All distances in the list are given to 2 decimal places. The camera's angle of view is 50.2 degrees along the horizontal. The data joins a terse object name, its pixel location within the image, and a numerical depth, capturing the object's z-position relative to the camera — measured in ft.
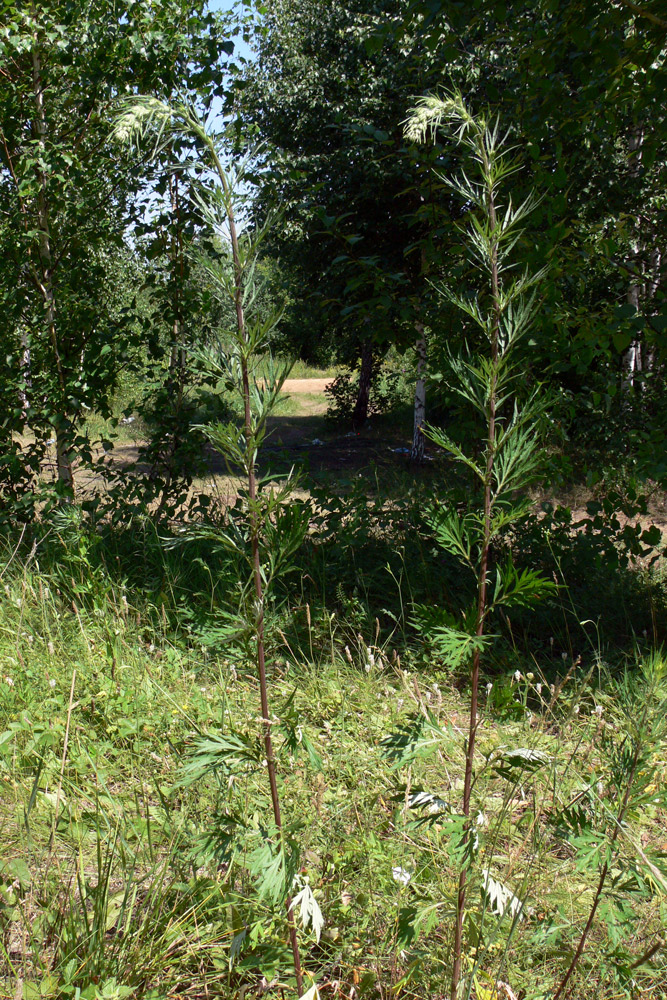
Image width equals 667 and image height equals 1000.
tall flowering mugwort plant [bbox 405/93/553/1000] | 4.33
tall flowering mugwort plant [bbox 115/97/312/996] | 4.15
